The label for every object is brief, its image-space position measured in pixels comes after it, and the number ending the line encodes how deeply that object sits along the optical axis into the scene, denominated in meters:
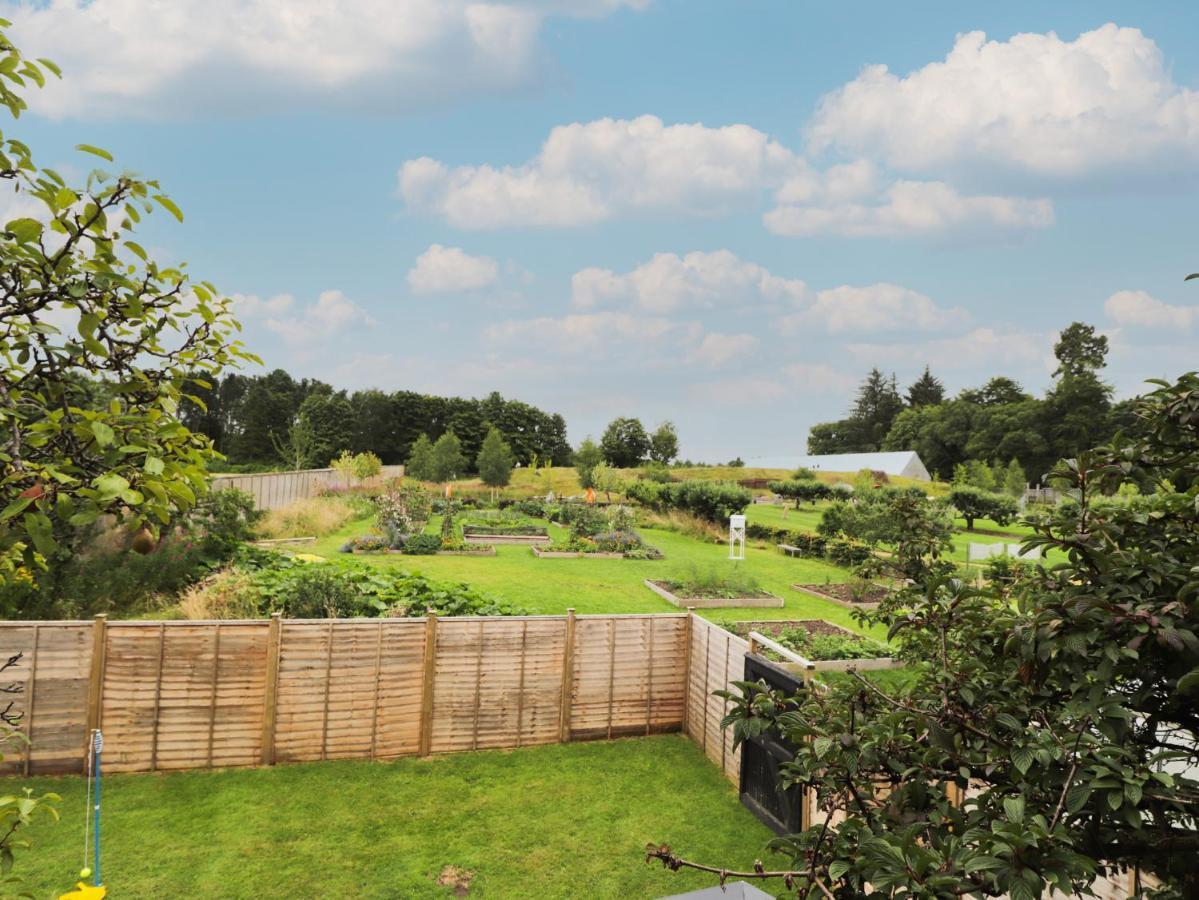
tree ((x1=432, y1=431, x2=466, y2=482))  40.59
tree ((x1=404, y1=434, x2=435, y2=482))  41.09
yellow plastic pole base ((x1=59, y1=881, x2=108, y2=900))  2.97
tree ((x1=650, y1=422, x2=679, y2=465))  68.75
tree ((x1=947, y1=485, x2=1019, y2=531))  31.83
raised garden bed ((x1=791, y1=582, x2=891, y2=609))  15.08
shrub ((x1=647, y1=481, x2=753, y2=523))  25.89
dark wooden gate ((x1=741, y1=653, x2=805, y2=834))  5.80
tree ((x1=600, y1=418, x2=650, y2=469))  66.50
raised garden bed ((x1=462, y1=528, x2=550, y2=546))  22.41
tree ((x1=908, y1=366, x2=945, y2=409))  84.38
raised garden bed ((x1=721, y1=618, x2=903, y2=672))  9.50
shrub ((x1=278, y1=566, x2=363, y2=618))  9.03
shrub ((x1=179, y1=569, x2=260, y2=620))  9.24
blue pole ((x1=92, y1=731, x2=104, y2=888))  4.64
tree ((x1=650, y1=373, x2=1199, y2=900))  1.64
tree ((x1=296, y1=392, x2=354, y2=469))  65.00
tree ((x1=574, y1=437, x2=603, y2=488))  42.62
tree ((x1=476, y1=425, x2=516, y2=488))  39.56
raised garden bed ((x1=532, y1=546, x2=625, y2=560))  19.56
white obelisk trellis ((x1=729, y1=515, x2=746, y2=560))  18.80
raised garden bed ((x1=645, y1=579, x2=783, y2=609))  14.14
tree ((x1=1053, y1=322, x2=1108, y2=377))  64.81
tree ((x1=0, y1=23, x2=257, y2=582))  2.16
